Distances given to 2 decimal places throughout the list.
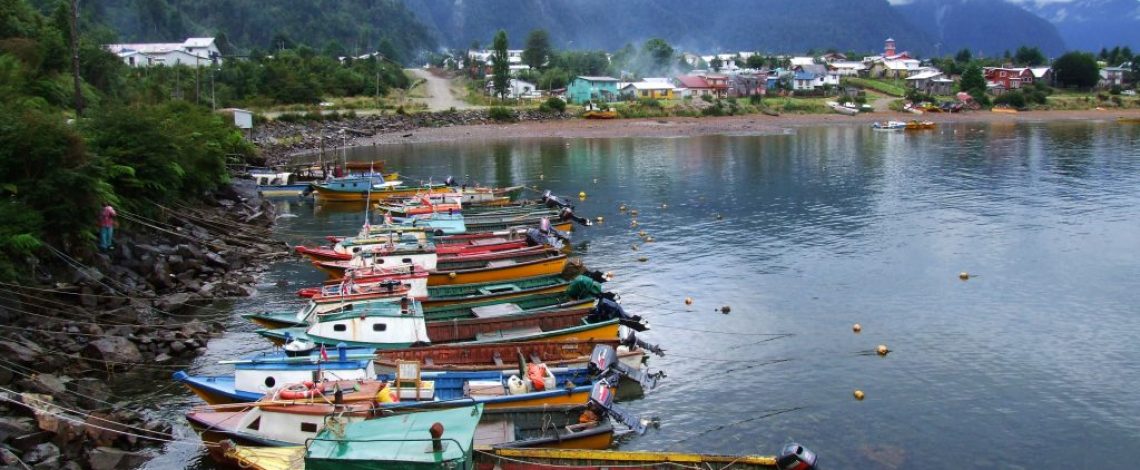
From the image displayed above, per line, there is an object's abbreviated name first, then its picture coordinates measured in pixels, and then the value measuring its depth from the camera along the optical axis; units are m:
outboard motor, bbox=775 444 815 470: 20.48
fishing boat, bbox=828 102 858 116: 151.76
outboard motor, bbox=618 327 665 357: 30.42
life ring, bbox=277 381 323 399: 21.47
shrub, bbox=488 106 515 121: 134.75
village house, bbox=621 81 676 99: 164.88
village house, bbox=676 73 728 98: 165.88
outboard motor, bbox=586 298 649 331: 32.28
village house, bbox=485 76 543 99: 164.00
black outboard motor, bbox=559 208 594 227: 53.34
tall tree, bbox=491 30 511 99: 149.96
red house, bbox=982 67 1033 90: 176.38
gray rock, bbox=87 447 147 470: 22.12
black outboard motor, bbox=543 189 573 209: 58.07
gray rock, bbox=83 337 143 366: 28.86
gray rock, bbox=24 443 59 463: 21.14
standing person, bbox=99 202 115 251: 37.38
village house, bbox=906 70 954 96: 180.75
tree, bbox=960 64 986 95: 170.75
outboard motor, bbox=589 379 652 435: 23.28
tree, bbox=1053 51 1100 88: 172.38
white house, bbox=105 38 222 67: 148.25
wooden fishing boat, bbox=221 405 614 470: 17.53
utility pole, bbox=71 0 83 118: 44.91
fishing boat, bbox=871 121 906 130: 130.20
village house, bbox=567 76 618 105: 160.62
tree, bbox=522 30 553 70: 197.75
